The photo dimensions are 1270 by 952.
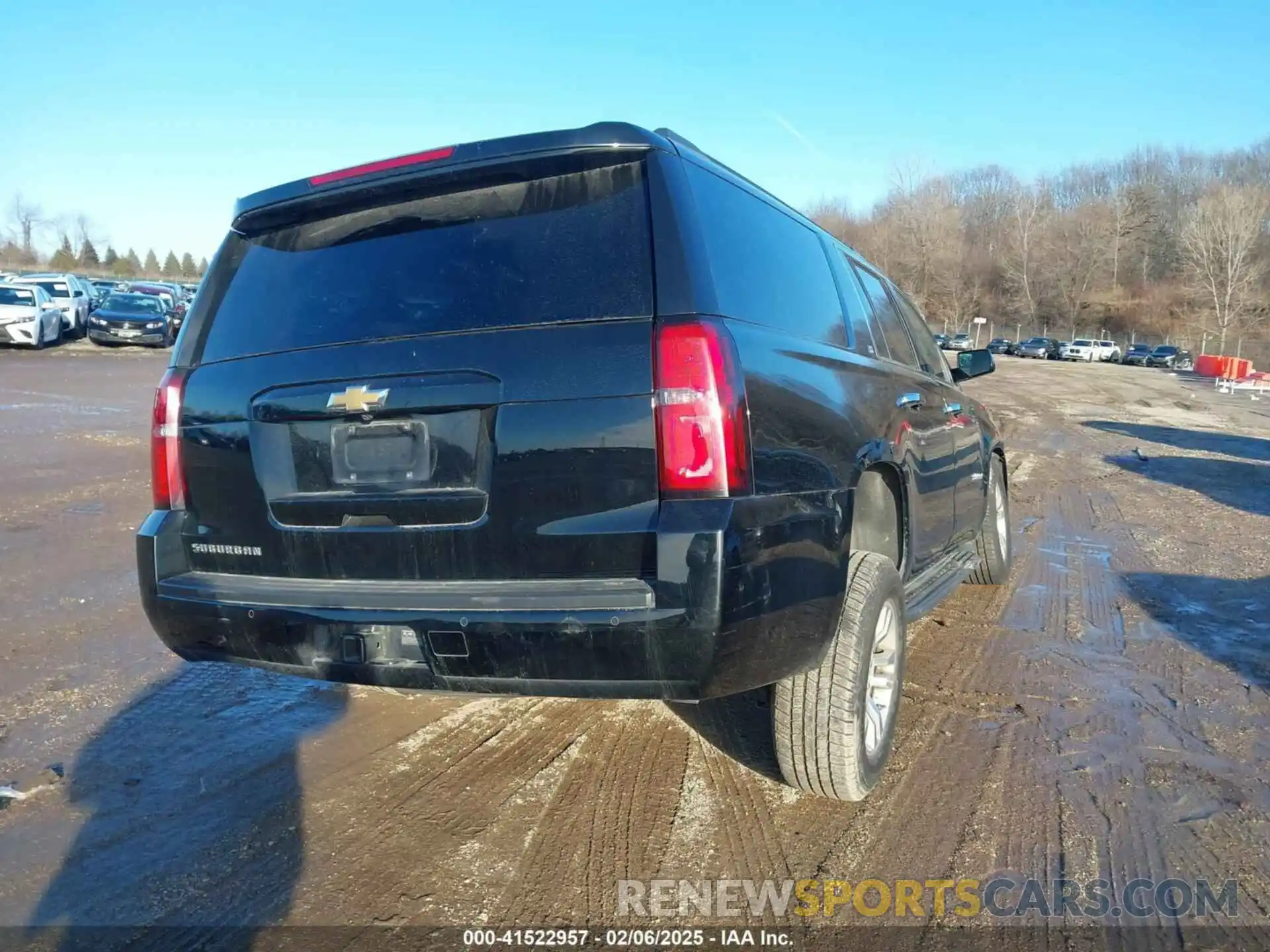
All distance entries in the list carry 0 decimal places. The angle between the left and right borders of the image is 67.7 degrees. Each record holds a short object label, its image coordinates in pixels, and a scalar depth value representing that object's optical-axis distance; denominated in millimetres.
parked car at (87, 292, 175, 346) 25562
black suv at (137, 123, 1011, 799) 2457
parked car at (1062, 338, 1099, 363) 61688
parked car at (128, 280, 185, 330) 31645
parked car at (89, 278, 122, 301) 40594
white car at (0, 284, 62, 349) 22703
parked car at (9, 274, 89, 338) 27031
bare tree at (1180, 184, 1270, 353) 64688
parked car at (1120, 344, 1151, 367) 58375
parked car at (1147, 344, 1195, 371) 55312
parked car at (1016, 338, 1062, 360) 63406
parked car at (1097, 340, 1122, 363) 62406
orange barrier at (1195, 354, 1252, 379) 36594
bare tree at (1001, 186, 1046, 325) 84750
